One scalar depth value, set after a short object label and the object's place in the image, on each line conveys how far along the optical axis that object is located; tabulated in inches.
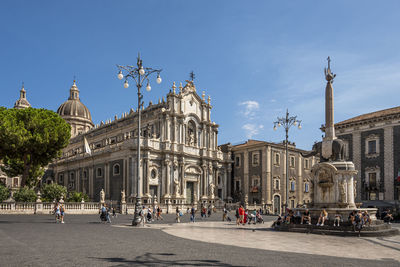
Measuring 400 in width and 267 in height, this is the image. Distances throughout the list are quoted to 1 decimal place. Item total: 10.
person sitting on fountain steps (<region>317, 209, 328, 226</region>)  772.3
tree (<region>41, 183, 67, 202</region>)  1576.0
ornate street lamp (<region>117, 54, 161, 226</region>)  898.7
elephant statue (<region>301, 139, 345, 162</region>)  856.3
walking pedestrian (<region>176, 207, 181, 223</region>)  1143.9
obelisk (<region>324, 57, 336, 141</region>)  887.7
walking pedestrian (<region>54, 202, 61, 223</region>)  974.8
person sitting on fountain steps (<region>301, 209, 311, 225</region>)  803.4
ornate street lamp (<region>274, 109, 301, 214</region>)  1238.7
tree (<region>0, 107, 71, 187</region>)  1571.1
